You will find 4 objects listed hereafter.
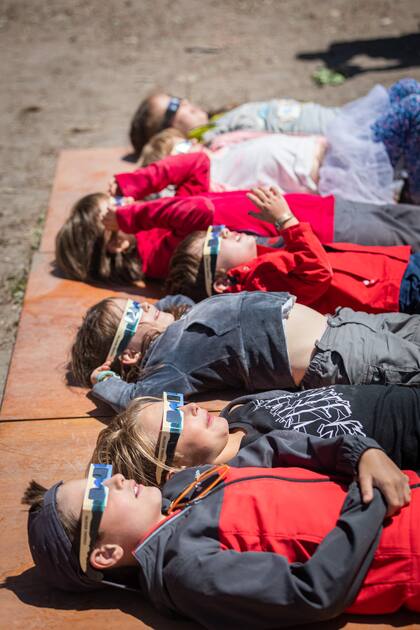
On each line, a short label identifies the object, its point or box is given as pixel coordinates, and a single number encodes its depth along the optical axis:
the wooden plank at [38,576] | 2.45
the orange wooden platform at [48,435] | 2.49
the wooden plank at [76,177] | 5.17
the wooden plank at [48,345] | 3.48
